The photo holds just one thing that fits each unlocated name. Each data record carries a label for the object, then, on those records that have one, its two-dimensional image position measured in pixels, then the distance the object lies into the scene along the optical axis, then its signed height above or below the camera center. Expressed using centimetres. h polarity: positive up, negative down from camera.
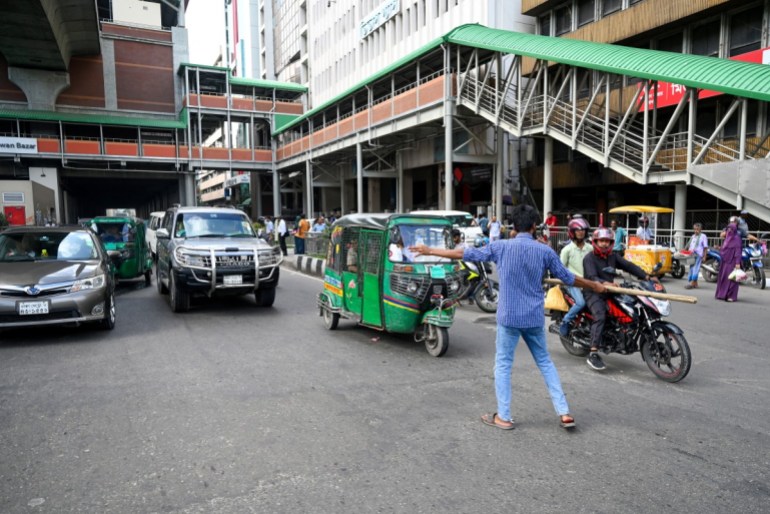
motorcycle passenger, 646 -56
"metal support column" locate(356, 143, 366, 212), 3101 +281
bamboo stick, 484 -75
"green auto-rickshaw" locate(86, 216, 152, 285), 1369 -67
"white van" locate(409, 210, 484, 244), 1415 -26
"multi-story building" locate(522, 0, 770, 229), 1911 +617
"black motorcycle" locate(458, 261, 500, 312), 1039 -142
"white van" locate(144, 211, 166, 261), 2204 -54
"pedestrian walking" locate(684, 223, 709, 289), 1326 -95
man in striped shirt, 429 -69
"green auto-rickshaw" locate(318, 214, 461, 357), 689 -83
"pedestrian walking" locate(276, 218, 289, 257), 2423 -77
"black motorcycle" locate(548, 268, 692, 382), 562 -131
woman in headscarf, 1111 -111
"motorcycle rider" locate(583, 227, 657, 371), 605 -68
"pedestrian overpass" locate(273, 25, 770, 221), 1391 +436
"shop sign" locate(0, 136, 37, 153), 3856 +543
